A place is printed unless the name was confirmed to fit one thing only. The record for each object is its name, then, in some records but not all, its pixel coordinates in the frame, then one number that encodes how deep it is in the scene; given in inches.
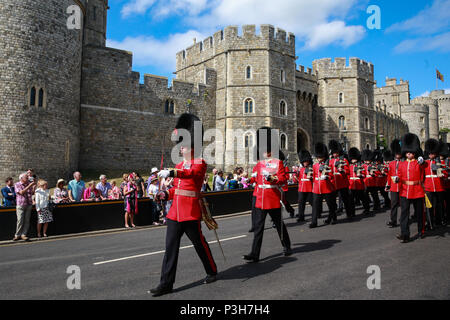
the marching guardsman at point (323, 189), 373.1
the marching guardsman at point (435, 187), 362.3
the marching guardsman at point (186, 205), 186.4
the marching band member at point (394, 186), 365.4
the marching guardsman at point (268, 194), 244.4
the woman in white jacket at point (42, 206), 371.6
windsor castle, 760.3
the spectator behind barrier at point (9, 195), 389.4
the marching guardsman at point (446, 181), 384.5
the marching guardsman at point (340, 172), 439.5
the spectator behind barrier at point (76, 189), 452.4
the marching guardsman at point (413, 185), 307.1
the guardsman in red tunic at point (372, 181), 506.0
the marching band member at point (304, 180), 423.8
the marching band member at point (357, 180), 475.5
